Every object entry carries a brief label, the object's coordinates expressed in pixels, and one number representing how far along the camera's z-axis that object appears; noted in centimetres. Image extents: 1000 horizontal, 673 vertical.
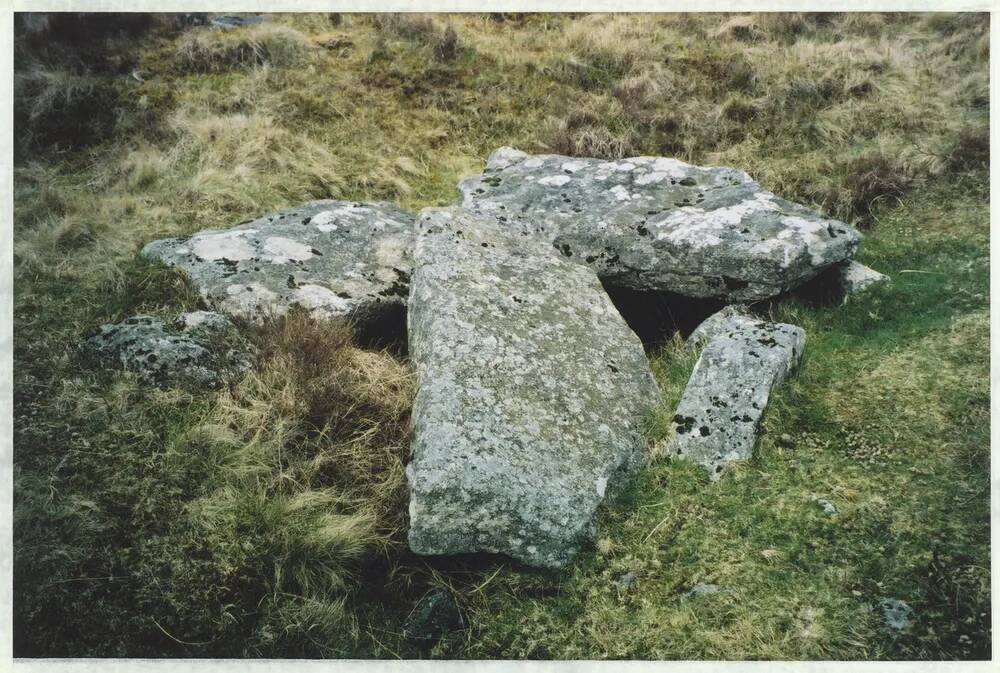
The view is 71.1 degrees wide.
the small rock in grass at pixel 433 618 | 349
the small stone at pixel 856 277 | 576
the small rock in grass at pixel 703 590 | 355
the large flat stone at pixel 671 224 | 559
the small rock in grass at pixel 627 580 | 363
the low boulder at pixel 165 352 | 449
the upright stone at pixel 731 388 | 428
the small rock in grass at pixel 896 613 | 331
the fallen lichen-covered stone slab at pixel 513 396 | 362
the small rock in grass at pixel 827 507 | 388
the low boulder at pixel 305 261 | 548
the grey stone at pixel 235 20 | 1101
